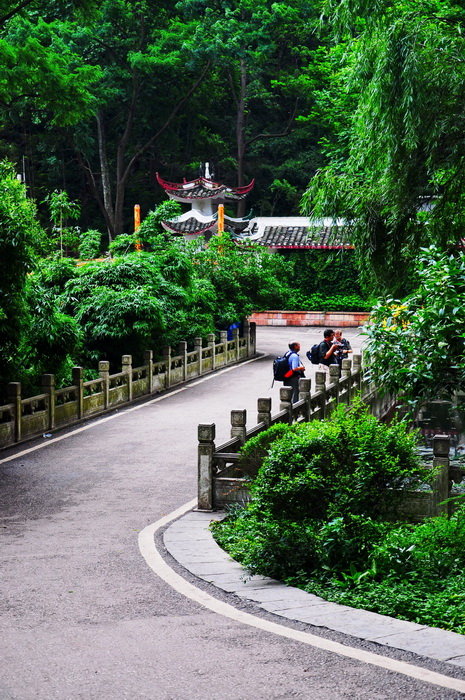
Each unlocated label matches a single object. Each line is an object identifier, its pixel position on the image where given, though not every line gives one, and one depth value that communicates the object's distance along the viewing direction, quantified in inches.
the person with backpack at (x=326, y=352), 824.9
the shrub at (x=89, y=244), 1126.3
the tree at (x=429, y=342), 387.5
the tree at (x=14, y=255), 559.5
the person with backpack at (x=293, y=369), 735.7
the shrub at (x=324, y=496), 327.3
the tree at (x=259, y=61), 1892.2
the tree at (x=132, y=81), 1865.2
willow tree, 537.0
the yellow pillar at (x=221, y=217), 1641.9
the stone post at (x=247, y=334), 1198.3
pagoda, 1761.8
